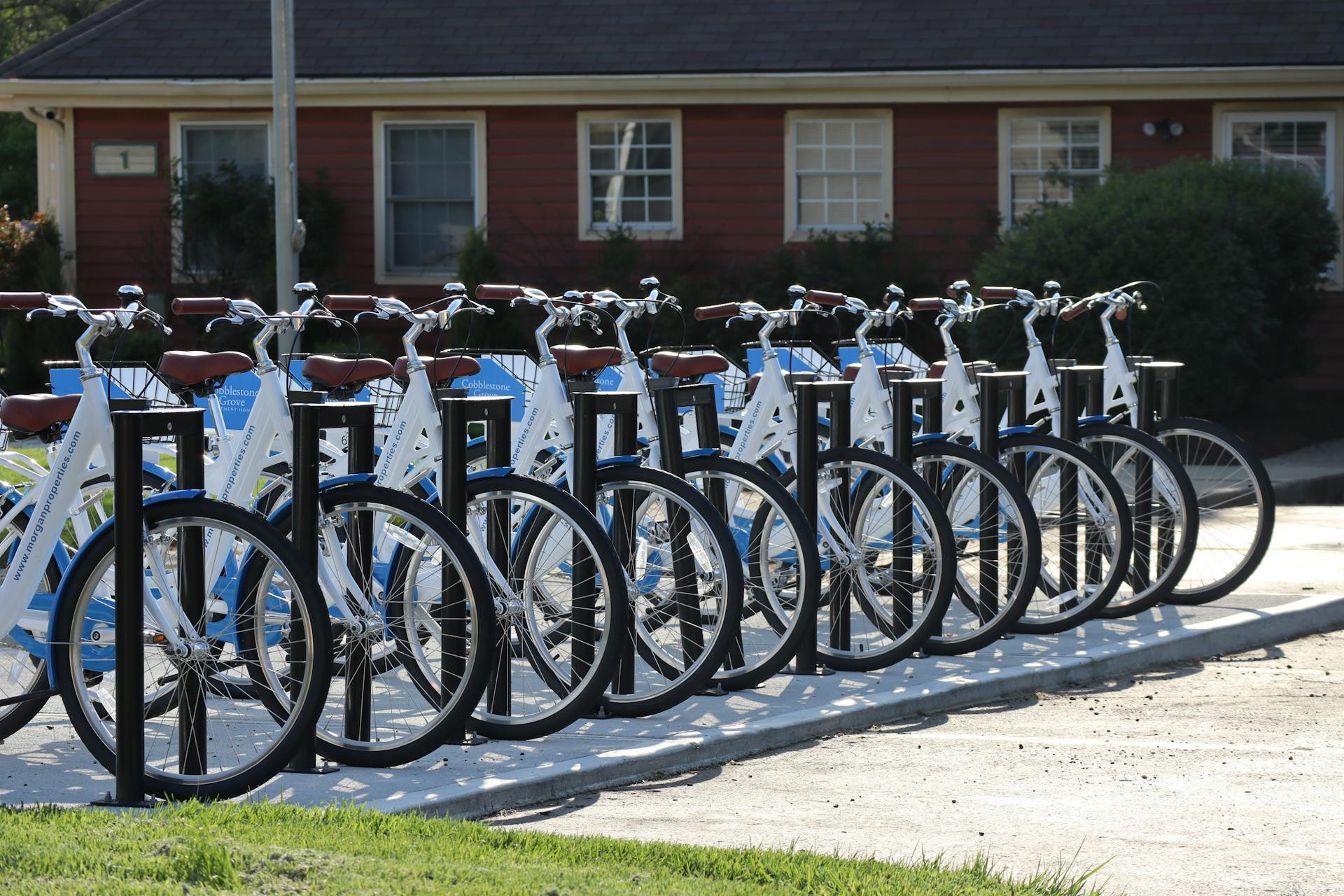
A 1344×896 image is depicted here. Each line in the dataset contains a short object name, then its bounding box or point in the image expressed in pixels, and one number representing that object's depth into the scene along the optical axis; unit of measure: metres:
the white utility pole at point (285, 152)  31.09
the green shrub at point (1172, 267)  30.42
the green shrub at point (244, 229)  39.16
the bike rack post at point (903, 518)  13.95
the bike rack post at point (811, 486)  13.61
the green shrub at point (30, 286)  36.31
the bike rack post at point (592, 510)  11.74
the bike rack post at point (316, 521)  10.46
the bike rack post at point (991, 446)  14.80
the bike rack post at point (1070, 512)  15.65
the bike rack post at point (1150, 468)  16.48
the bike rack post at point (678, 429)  13.13
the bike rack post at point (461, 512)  11.06
